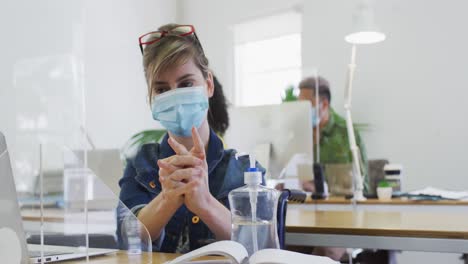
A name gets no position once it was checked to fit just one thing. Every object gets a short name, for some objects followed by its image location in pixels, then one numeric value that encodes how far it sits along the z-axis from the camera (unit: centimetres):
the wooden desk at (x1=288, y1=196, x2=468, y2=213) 217
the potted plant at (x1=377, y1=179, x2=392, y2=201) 250
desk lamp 246
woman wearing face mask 111
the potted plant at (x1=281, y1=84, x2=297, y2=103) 342
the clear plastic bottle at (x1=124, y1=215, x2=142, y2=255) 89
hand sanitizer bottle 86
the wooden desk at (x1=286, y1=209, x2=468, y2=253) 110
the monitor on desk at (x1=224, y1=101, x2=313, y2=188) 207
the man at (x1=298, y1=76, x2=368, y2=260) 304
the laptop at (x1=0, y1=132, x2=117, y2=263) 66
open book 63
